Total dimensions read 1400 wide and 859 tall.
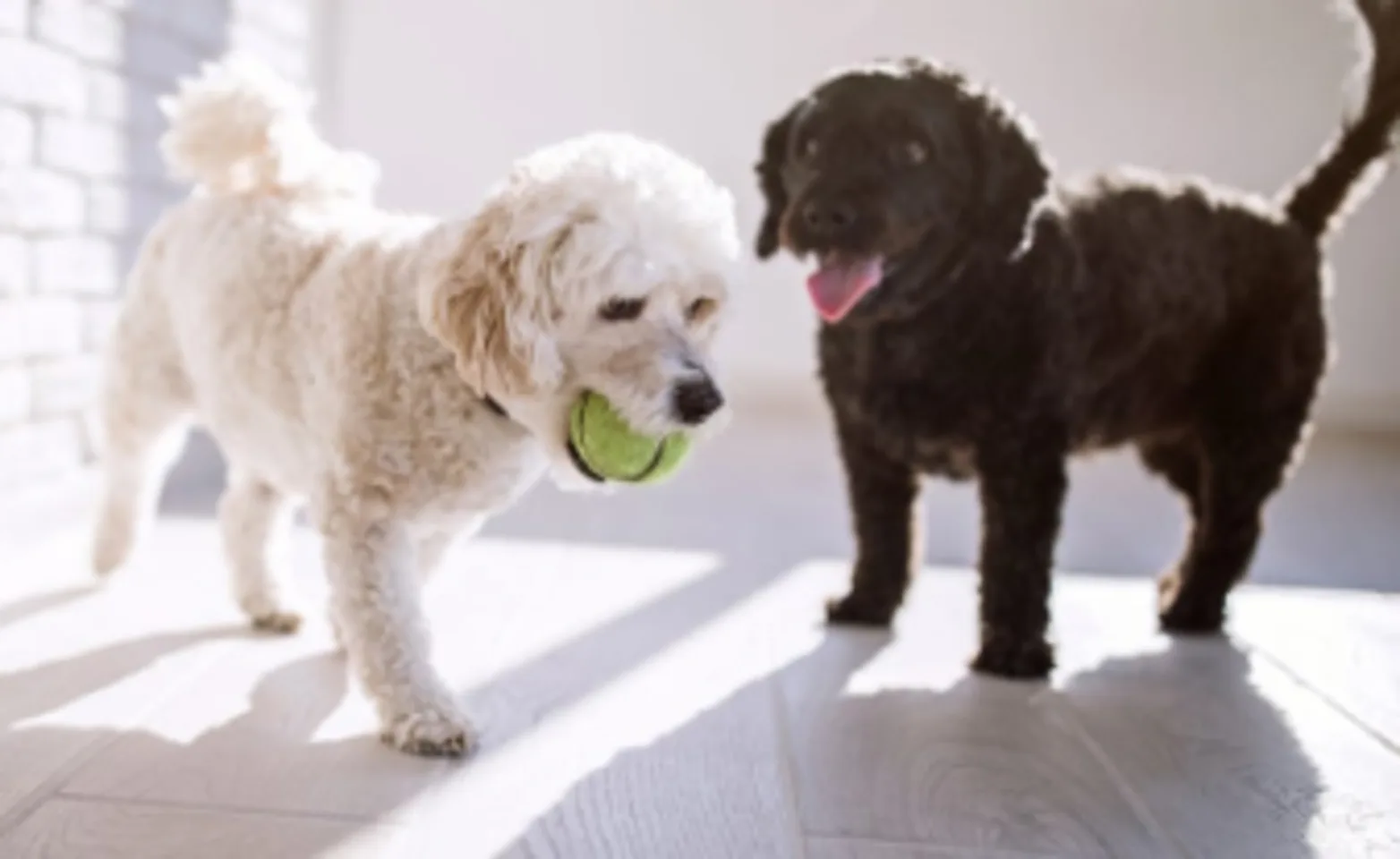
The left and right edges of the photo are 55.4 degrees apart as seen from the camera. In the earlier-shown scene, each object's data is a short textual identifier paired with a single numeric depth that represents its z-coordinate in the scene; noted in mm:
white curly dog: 1367
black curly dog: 1885
